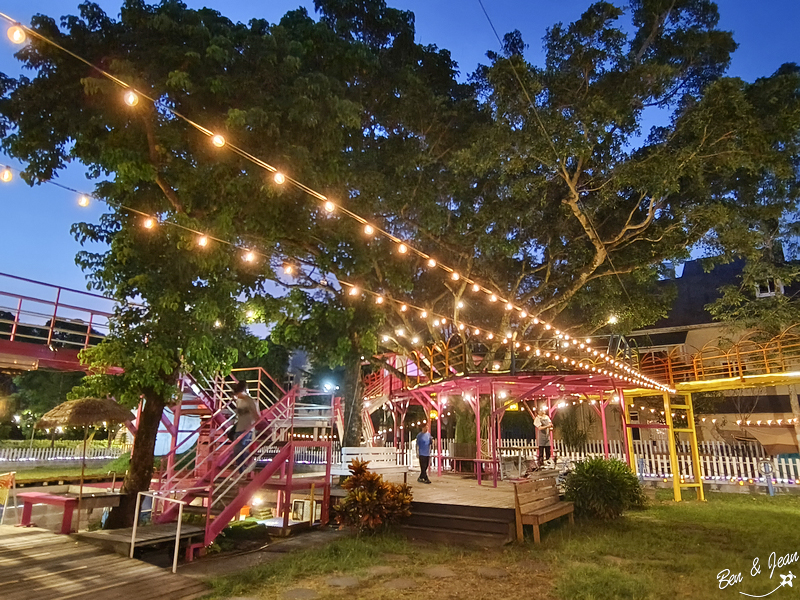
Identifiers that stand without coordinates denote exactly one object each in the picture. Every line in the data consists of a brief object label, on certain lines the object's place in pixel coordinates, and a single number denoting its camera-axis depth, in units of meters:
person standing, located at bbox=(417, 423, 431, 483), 13.76
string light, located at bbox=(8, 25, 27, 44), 5.05
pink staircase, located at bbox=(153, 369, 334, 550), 9.10
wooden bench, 9.14
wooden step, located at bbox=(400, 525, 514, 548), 9.04
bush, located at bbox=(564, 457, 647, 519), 11.00
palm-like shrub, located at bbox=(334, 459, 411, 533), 9.62
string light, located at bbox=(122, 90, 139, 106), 6.23
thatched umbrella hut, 8.66
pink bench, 8.72
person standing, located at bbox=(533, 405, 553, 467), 16.92
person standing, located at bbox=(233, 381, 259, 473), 10.74
